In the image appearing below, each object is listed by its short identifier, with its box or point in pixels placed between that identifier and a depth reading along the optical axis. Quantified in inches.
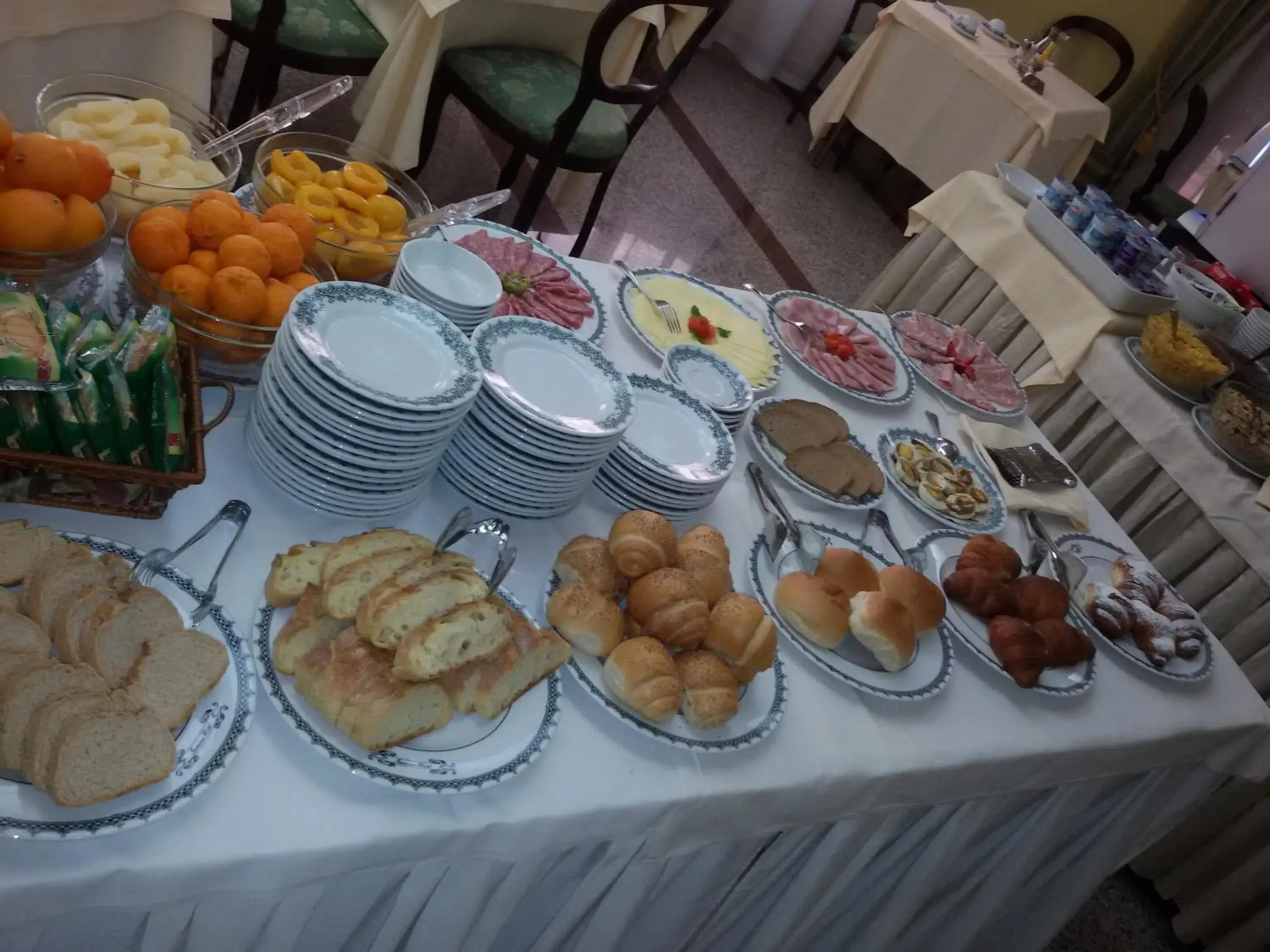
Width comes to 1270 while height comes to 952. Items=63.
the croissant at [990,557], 44.0
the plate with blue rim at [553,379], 33.2
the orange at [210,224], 32.3
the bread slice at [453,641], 25.9
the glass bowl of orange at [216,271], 31.1
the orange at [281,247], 33.2
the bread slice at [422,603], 26.5
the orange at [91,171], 30.4
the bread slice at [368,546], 28.1
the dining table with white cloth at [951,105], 129.6
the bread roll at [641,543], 33.3
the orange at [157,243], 31.2
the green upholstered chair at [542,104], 89.7
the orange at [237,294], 31.1
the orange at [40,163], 29.2
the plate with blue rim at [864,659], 37.1
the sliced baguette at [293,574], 27.6
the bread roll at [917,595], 39.4
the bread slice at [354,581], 27.1
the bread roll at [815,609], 36.9
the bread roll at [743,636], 32.6
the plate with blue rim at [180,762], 20.6
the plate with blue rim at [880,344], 53.7
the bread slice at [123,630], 23.7
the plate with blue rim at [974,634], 41.5
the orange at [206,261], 31.8
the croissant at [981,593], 42.6
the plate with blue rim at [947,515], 48.4
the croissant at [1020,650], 40.4
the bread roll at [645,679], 30.3
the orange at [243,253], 31.8
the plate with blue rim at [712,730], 31.0
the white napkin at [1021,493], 52.3
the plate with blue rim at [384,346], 28.8
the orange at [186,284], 30.9
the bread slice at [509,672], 27.3
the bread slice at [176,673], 23.3
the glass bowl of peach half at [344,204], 37.8
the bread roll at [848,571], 39.3
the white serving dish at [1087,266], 76.9
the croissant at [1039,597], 43.5
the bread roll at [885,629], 37.1
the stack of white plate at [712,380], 44.6
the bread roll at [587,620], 31.3
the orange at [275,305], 32.1
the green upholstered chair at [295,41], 78.3
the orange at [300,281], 34.0
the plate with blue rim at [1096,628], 46.2
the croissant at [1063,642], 42.3
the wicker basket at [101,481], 25.7
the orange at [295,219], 34.8
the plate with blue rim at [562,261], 46.3
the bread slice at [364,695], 25.2
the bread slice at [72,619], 23.5
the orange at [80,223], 29.9
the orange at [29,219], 28.6
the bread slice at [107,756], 20.6
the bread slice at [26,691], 20.7
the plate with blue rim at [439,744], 25.4
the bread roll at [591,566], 33.4
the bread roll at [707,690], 31.1
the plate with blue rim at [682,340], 48.6
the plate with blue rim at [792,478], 44.9
